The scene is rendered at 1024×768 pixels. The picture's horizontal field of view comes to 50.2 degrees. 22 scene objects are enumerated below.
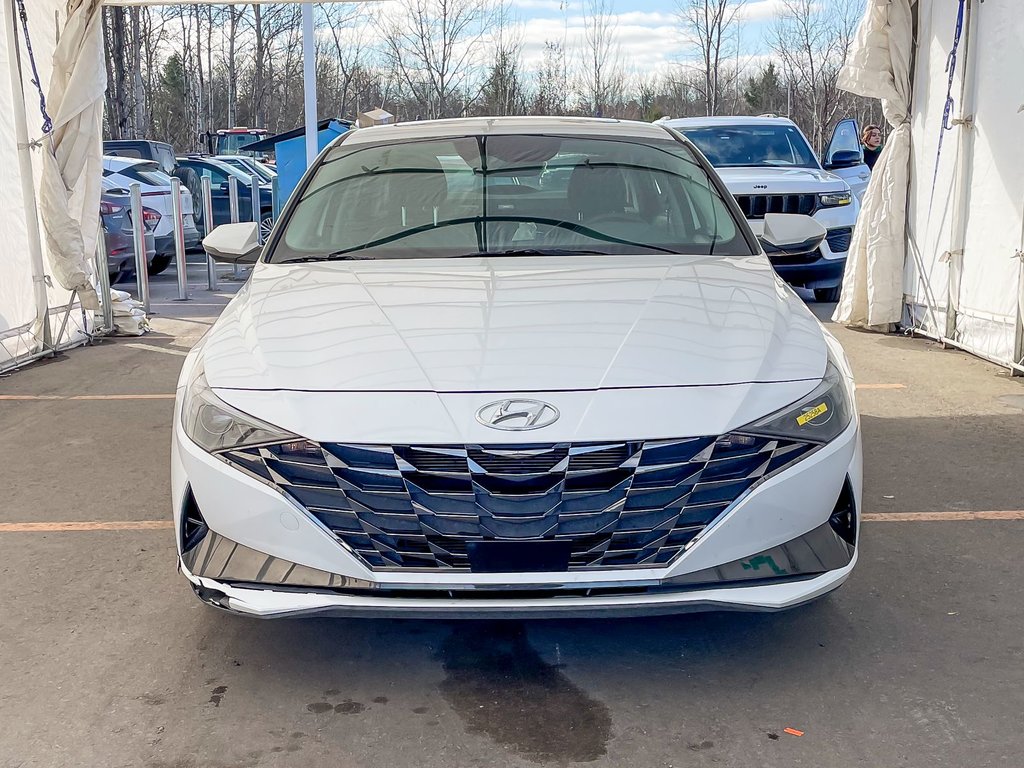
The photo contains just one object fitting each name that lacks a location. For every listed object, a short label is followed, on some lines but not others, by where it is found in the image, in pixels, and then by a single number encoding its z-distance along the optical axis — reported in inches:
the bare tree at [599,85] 1416.1
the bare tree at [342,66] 1441.9
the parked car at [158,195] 522.6
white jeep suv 411.2
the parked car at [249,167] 776.9
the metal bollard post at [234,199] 563.3
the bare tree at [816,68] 1316.4
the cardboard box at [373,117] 557.8
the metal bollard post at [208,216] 515.5
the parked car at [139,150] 769.6
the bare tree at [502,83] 1288.1
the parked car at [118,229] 480.4
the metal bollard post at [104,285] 360.2
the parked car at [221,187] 708.7
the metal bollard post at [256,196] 660.7
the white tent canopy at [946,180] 290.4
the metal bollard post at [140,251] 428.8
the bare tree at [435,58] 1217.4
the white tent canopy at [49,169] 308.7
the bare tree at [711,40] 1311.5
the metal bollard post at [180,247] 472.1
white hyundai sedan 106.4
